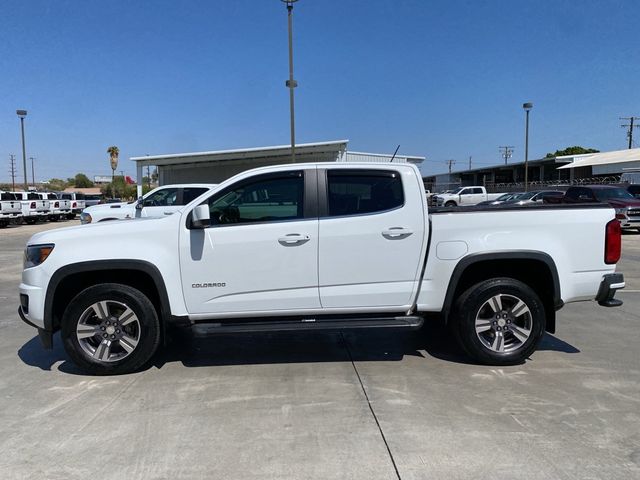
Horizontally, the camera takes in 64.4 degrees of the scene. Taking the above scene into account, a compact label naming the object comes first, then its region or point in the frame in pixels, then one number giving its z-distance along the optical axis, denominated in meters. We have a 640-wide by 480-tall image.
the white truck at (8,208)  26.11
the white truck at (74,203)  34.06
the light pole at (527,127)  36.94
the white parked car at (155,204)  13.51
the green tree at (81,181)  137.12
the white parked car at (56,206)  30.73
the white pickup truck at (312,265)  4.69
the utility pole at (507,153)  100.81
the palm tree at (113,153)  86.89
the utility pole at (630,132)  71.88
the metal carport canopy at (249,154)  32.56
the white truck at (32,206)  27.89
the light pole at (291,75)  17.67
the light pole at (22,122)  37.62
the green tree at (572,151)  92.23
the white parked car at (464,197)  37.34
